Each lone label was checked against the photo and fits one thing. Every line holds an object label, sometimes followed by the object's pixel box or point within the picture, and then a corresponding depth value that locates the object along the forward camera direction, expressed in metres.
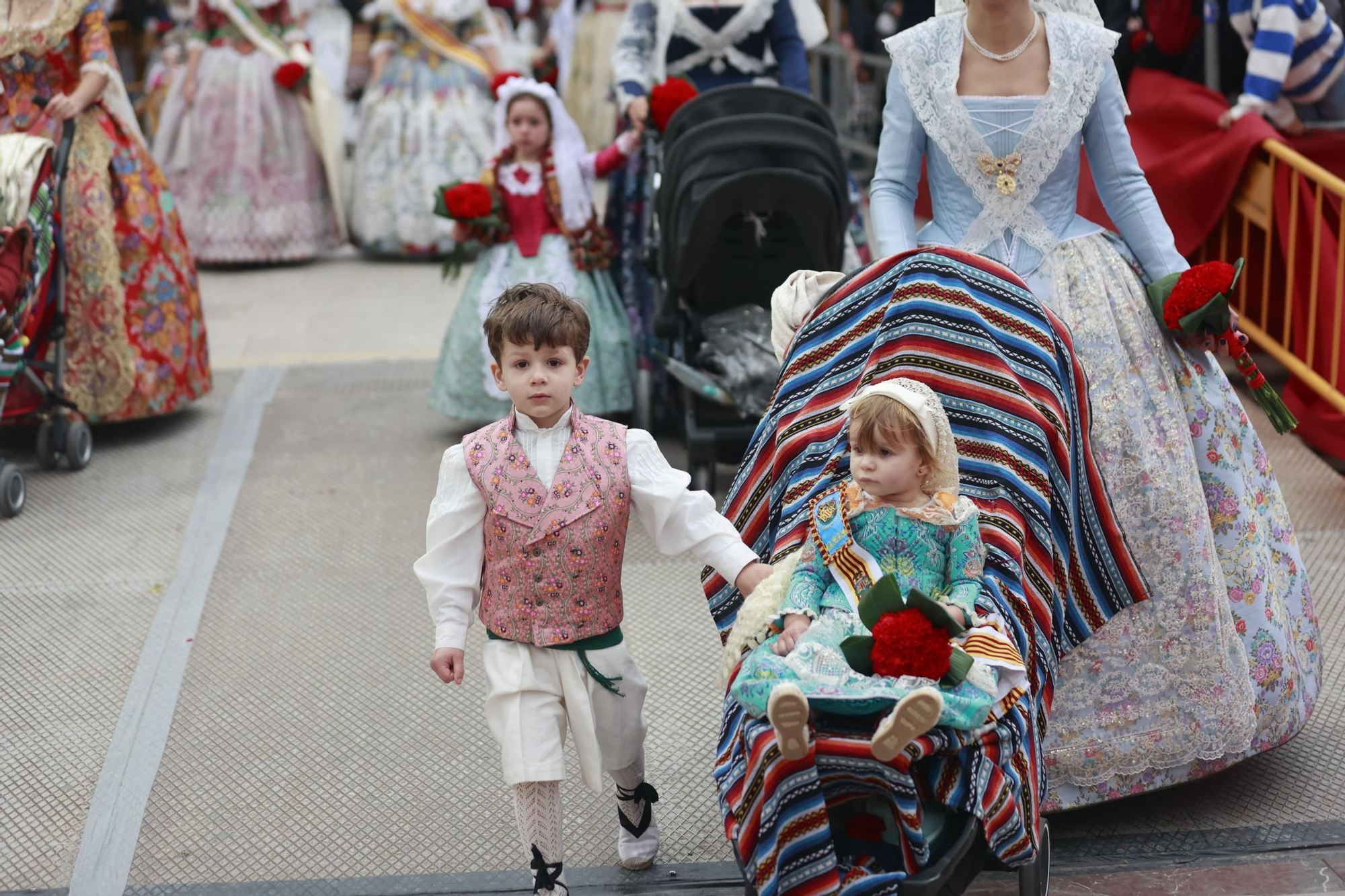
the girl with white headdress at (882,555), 2.69
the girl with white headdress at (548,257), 6.37
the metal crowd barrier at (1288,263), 5.83
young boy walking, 3.08
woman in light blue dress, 3.53
